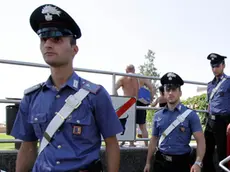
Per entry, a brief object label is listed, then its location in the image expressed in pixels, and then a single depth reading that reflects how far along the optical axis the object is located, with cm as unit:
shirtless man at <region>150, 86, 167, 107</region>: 534
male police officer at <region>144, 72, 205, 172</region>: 325
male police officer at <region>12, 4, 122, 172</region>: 159
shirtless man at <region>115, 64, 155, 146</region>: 455
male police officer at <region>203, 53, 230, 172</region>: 419
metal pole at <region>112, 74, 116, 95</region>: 409
